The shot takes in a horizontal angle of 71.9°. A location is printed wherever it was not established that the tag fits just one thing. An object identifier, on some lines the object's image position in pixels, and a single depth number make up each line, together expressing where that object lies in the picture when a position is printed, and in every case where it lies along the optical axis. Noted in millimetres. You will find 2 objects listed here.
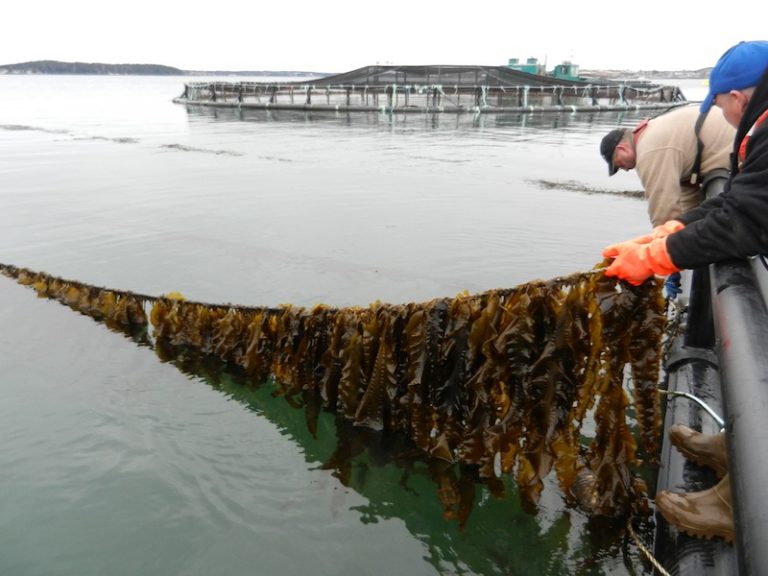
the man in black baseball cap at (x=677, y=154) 4012
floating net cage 40219
